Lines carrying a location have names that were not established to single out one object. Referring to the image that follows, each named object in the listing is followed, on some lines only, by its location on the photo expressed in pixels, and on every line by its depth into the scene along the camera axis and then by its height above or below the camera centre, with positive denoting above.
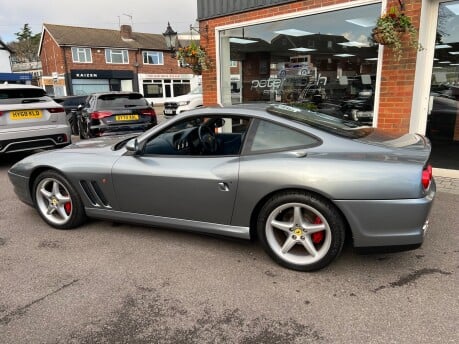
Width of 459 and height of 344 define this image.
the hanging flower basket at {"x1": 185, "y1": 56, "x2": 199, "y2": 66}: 8.32 +0.48
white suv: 6.67 -0.63
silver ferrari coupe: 2.75 -0.81
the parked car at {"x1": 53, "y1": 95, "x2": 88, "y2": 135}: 12.78 -0.75
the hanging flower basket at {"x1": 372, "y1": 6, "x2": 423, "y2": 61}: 5.36 +0.67
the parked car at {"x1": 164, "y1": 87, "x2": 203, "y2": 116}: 15.84 -0.85
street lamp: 10.57 +1.28
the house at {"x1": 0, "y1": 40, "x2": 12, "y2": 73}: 21.97 +1.57
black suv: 8.73 -0.69
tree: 57.84 +5.40
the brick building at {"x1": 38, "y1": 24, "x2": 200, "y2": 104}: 34.53 +1.97
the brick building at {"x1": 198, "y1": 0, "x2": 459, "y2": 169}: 5.70 +0.32
